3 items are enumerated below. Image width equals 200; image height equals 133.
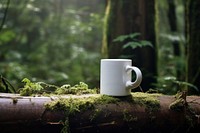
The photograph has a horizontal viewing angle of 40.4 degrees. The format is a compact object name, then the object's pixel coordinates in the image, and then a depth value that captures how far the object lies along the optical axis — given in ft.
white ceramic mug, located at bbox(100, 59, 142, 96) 4.84
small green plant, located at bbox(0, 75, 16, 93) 5.84
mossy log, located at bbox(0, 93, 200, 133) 4.30
